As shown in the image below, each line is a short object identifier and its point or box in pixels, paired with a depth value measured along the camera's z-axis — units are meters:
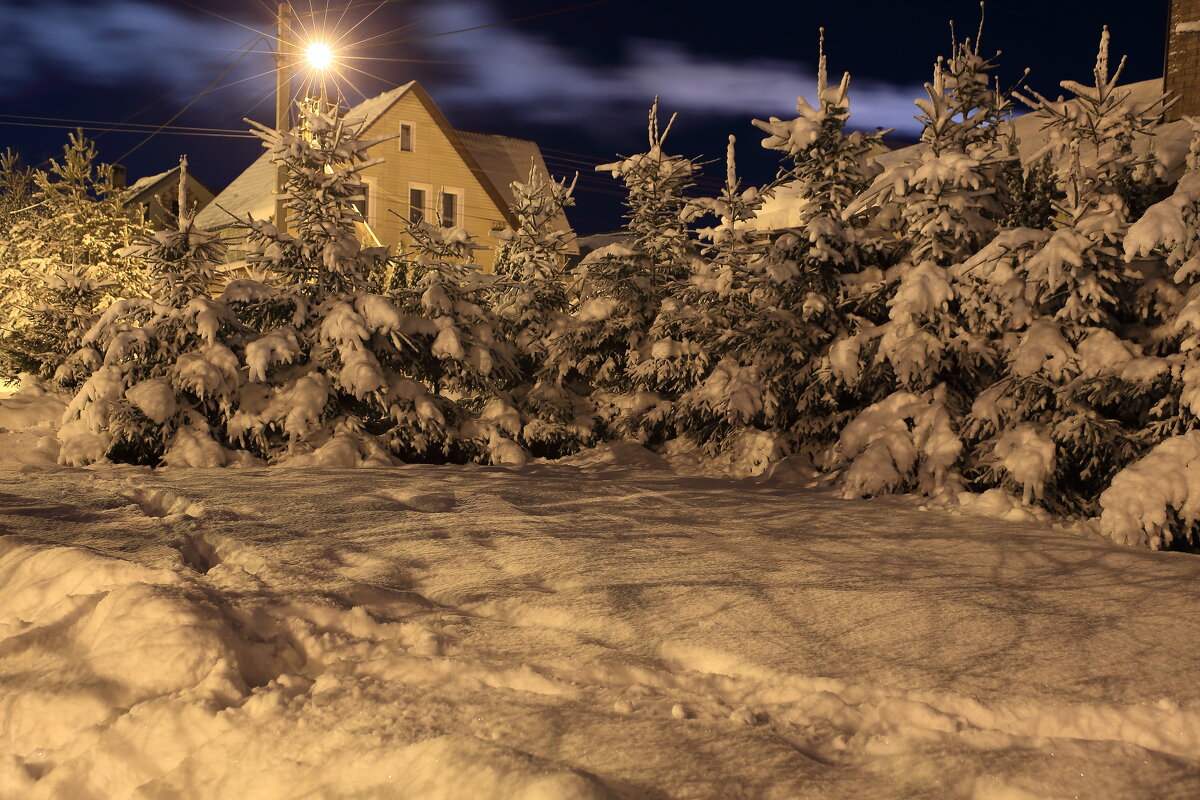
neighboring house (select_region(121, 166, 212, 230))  41.84
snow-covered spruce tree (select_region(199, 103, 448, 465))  10.67
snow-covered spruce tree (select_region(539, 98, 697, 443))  12.24
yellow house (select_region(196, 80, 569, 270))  27.94
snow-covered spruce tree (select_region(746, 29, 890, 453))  10.06
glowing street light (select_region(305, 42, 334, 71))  15.56
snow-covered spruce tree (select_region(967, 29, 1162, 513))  7.01
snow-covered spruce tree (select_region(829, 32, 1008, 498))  8.37
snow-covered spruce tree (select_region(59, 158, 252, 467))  10.43
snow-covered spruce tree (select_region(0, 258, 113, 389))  14.25
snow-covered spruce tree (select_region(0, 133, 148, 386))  19.27
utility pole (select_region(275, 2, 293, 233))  13.71
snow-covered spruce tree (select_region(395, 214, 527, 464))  11.60
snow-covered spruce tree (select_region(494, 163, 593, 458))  12.34
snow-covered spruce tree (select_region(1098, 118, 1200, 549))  6.07
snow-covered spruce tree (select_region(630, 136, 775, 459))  10.37
